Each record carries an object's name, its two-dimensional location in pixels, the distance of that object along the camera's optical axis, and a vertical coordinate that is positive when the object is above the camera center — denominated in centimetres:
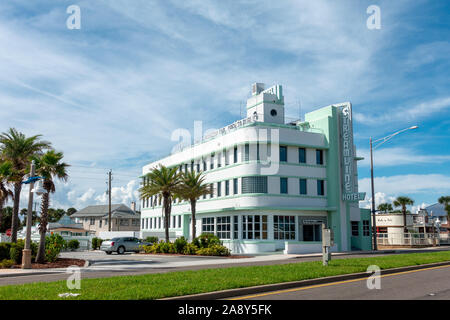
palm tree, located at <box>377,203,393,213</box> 9341 +293
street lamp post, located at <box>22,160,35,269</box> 2030 -69
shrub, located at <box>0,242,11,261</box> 2236 -146
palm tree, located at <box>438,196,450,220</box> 8604 +405
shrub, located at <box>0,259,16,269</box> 2086 -202
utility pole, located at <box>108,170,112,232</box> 5862 +556
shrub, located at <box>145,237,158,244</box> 4592 -188
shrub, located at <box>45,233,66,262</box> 2336 -137
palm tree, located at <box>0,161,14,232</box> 2817 +298
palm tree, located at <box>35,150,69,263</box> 2388 +282
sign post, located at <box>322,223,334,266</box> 1712 -78
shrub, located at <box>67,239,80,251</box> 4500 -233
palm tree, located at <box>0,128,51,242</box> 2830 +474
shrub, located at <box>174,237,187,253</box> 3438 -189
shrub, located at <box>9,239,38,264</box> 2200 -149
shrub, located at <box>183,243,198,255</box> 3342 -215
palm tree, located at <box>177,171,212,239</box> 3728 +273
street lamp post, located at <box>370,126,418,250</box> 3685 +364
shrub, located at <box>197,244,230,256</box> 3189 -220
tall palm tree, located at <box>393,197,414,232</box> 6166 +276
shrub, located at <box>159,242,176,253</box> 3522 -213
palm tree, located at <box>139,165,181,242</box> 3831 +325
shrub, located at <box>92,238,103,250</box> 4806 -237
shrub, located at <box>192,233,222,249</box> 3316 -153
